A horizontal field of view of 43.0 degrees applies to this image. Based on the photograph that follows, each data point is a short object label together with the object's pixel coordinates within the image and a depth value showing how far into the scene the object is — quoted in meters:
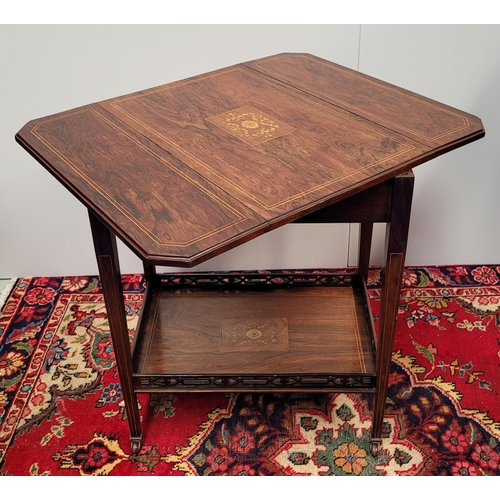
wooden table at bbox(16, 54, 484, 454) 1.29
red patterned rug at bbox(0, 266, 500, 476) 1.83
